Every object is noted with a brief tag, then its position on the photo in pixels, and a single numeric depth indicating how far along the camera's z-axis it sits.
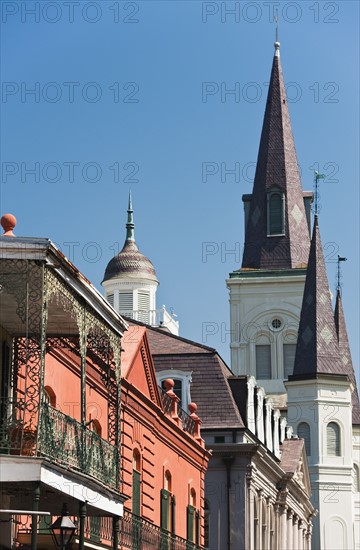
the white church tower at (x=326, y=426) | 75.25
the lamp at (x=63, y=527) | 20.02
